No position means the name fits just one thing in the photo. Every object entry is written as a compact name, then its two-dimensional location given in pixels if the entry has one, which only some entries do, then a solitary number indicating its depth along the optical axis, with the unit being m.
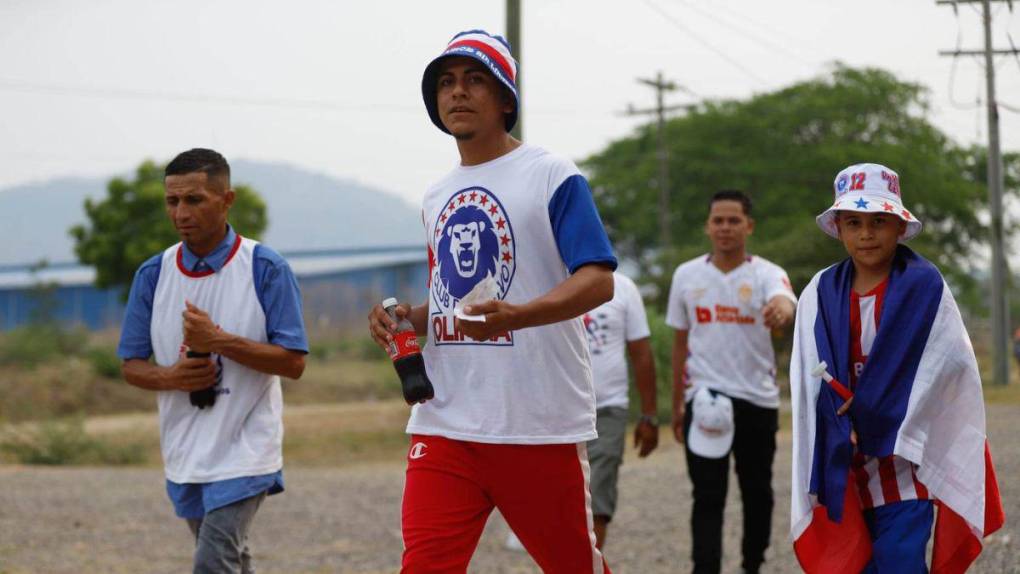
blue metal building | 79.31
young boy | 4.70
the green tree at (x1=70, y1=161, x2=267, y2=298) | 52.31
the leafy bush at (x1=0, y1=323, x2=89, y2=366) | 39.50
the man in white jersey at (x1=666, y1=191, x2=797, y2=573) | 7.74
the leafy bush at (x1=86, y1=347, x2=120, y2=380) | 37.22
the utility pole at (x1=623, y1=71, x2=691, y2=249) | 41.22
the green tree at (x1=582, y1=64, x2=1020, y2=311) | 46.94
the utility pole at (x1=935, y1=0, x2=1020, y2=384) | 35.31
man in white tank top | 5.50
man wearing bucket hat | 4.52
